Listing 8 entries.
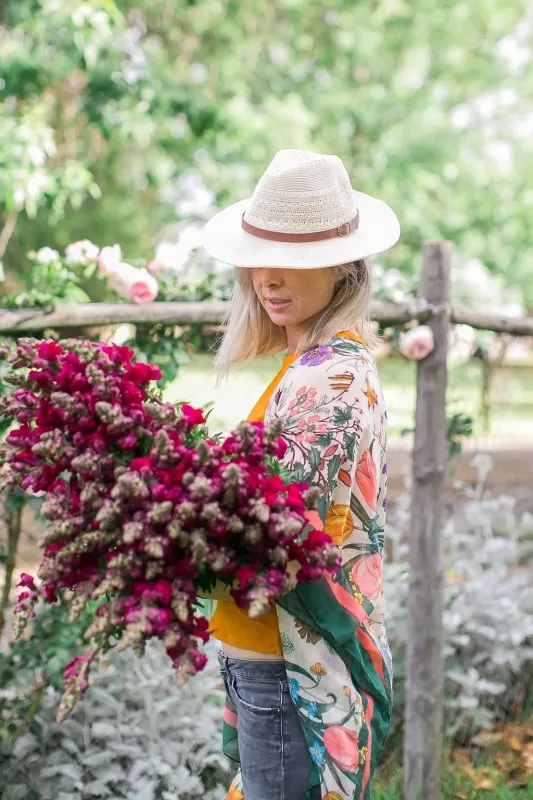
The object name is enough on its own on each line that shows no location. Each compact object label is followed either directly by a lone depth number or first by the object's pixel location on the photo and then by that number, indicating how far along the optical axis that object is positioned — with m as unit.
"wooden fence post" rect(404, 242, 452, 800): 3.14
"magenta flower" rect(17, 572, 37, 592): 1.28
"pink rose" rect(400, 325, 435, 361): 3.11
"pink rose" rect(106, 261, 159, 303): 2.75
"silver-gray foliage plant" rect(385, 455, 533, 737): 3.75
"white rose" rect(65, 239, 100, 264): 2.93
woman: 1.54
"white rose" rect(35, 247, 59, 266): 2.87
